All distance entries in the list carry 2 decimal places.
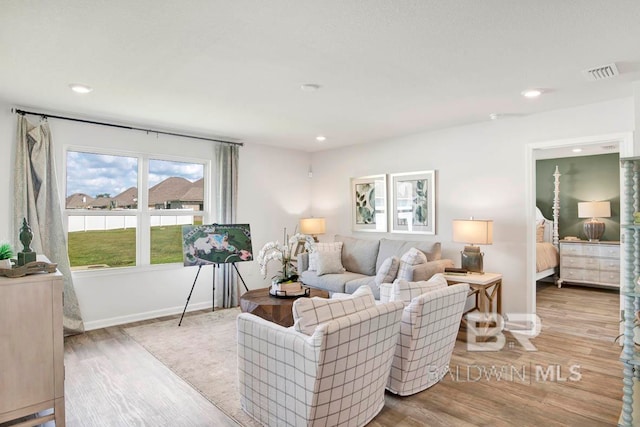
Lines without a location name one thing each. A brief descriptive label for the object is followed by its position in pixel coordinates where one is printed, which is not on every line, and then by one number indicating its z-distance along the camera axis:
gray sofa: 4.44
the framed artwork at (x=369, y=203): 5.73
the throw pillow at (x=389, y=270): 4.37
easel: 5.23
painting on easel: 4.82
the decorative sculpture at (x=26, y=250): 2.30
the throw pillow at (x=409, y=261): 4.18
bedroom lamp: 6.46
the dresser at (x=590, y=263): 6.27
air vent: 2.87
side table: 4.04
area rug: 2.81
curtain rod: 3.95
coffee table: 3.59
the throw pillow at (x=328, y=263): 5.20
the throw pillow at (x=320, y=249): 5.30
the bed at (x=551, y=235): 6.61
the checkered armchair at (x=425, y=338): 2.54
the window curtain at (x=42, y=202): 3.92
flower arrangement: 3.89
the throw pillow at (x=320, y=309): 2.12
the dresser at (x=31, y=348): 2.16
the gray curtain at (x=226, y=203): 5.43
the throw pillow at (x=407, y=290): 2.62
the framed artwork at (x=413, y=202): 5.14
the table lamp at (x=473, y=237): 4.17
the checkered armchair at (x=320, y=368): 1.99
